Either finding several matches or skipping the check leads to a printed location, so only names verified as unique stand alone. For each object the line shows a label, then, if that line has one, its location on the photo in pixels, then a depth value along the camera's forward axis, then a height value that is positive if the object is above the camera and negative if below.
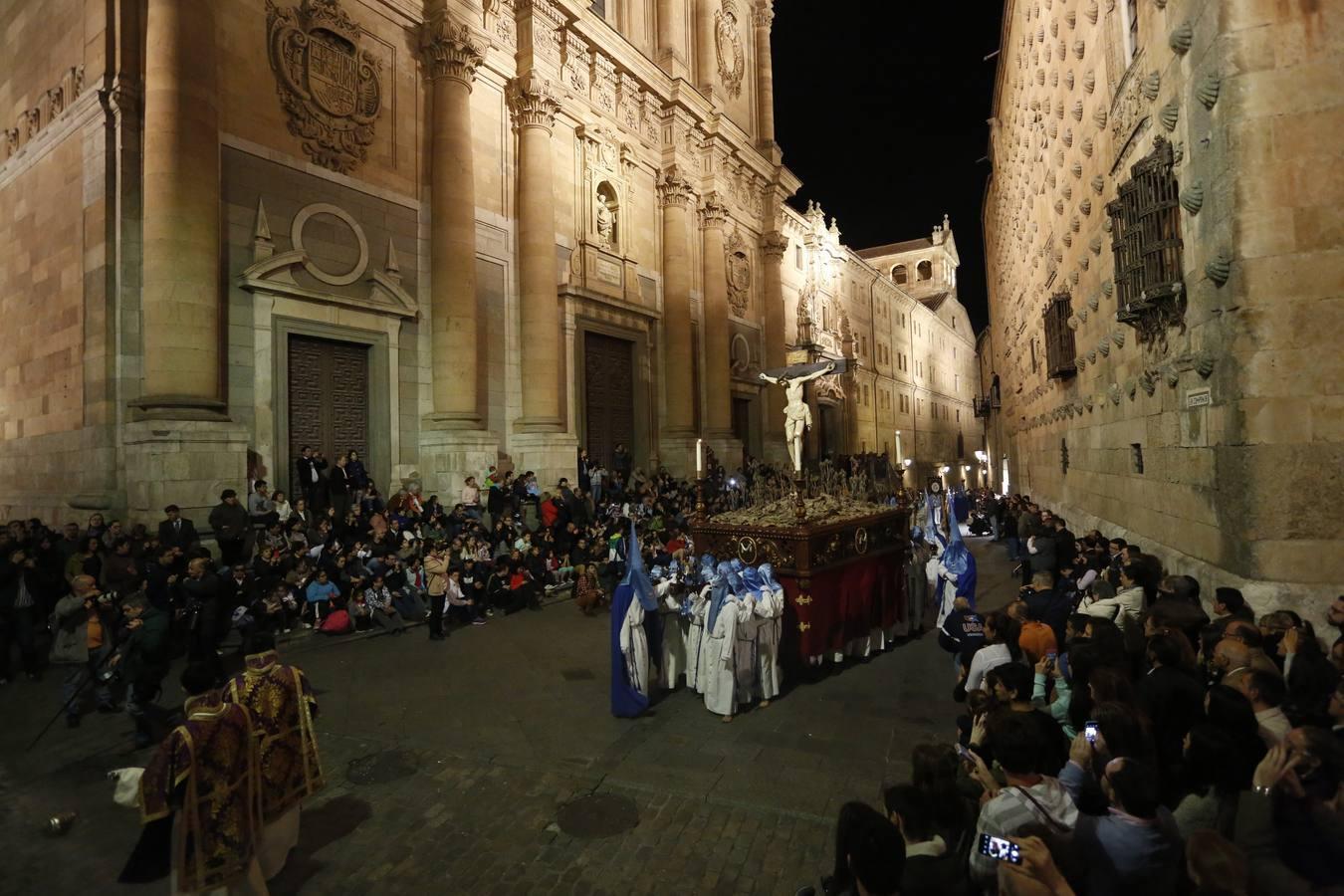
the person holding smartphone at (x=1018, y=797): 2.82 -1.43
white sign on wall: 7.40 +0.62
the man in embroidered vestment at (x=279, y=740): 4.41 -1.72
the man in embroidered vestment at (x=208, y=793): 3.86 -1.79
